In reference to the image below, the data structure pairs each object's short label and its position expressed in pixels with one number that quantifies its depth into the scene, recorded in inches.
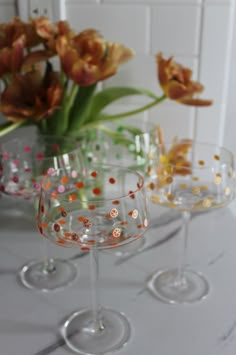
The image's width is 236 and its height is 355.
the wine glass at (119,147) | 37.2
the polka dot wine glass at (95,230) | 24.2
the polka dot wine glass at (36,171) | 32.0
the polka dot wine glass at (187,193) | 29.8
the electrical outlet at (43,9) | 37.7
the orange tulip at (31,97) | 32.9
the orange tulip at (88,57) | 31.3
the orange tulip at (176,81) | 34.6
